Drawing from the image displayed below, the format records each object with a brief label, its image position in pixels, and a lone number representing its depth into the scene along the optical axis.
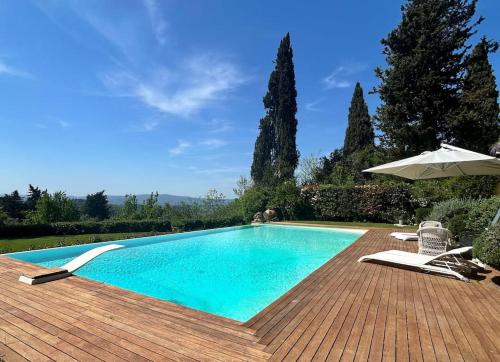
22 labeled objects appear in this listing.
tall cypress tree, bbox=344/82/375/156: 28.23
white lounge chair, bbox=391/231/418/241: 8.37
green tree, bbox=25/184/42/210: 32.23
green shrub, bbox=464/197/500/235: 5.95
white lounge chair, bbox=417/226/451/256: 5.30
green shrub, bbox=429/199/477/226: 7.43
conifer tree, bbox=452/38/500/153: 15.11
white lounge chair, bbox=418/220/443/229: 6.28
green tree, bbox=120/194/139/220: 19.50
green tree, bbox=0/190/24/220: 30.61
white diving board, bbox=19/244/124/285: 4.57
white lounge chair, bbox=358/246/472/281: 4.60
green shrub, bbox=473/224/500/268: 4.14
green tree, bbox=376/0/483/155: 15.86
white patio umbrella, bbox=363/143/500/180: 5.21
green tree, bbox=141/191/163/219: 17.67
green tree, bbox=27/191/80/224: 15.71
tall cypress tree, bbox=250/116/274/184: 30.28
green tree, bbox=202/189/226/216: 24.41
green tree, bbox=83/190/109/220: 39.69
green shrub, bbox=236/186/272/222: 18.17
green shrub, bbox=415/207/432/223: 11.28
